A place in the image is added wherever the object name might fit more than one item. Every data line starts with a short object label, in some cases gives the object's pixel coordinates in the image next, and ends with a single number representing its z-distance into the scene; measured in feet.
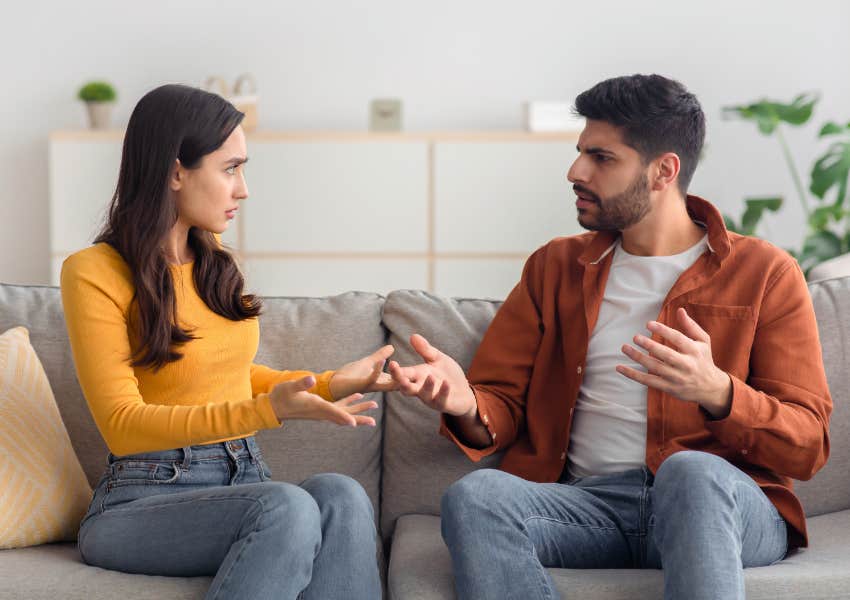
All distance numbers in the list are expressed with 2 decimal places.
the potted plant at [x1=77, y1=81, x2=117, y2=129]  15.61
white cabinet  15.43
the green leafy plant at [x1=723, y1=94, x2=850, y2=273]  14.19
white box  15.51
